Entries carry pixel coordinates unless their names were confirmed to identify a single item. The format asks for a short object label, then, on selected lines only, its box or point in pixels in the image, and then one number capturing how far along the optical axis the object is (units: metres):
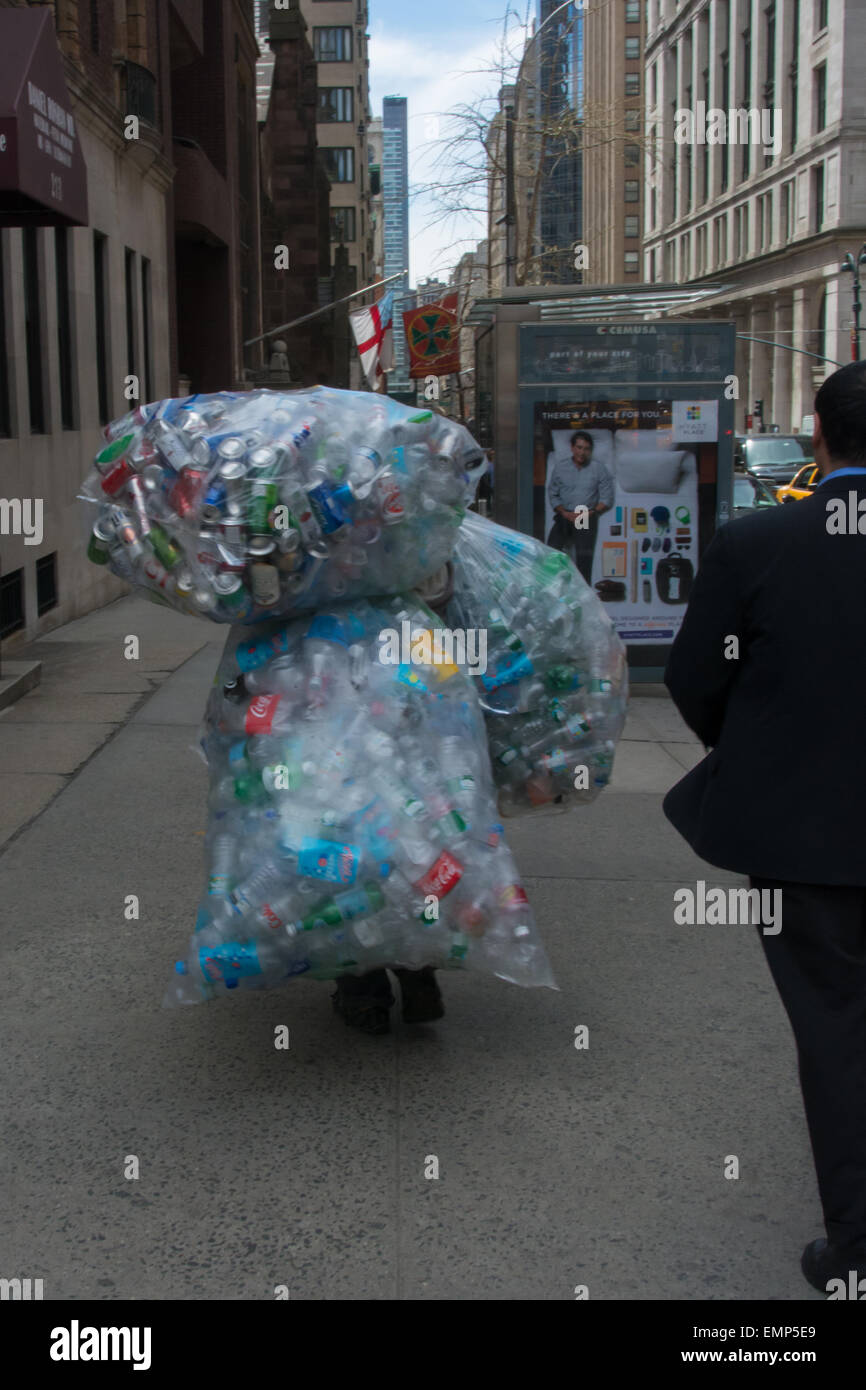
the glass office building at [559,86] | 21.25
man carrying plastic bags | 3.34
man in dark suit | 2.74
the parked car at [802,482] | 23.25
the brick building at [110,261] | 11.10
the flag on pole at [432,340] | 20.39
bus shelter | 9.21
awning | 7.82
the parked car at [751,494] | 20.86
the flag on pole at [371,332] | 22.94
